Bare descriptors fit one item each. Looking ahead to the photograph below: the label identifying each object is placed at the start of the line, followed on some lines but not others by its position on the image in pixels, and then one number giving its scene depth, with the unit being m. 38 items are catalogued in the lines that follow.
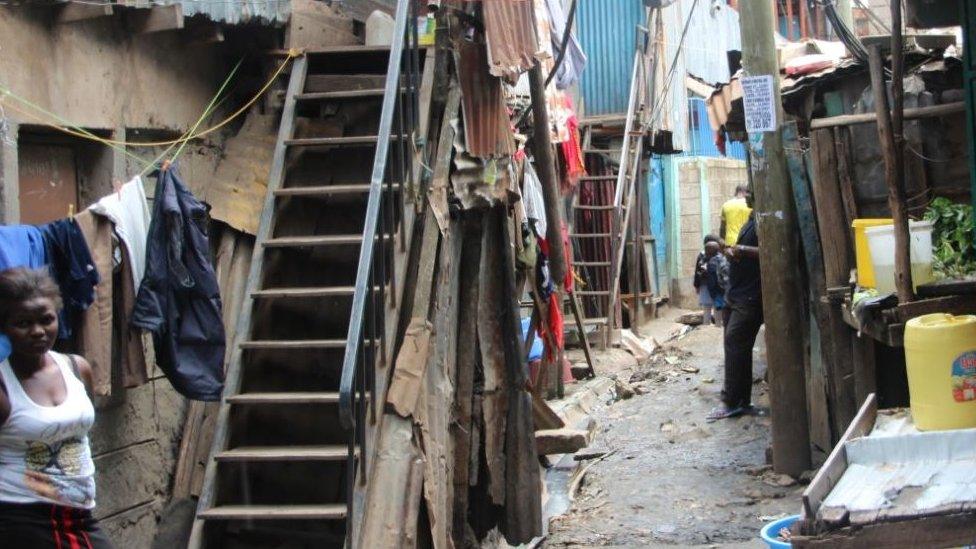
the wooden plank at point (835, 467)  3.89
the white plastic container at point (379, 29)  8.17
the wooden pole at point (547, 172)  8.36
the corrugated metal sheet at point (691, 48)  20.00
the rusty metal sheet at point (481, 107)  7.25
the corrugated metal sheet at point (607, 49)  19.31
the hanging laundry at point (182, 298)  5.70
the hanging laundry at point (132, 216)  5.57
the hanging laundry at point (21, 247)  4.85
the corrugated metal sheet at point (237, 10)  6.41
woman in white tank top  3.98
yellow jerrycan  4.56
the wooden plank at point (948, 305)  5.30
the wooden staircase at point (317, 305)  5.86
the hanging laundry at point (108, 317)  5.36
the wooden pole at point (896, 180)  5.46
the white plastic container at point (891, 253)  5.61
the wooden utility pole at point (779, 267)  8.77
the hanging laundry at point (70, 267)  5.20
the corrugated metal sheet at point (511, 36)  7.25
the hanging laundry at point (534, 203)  9.47
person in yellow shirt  15.42
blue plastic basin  5.00
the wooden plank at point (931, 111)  6.79
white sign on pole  8.68
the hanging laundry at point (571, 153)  12.80
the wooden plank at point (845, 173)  7.71
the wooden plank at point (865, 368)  7.43
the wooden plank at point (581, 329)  14.07
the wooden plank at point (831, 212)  7.72
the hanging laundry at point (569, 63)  9.62
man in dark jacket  10.54
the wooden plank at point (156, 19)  6.22
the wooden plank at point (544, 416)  9.00
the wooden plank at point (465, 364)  7.33
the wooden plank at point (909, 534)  3.66
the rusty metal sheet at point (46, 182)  5.68
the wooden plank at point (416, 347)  6.05
